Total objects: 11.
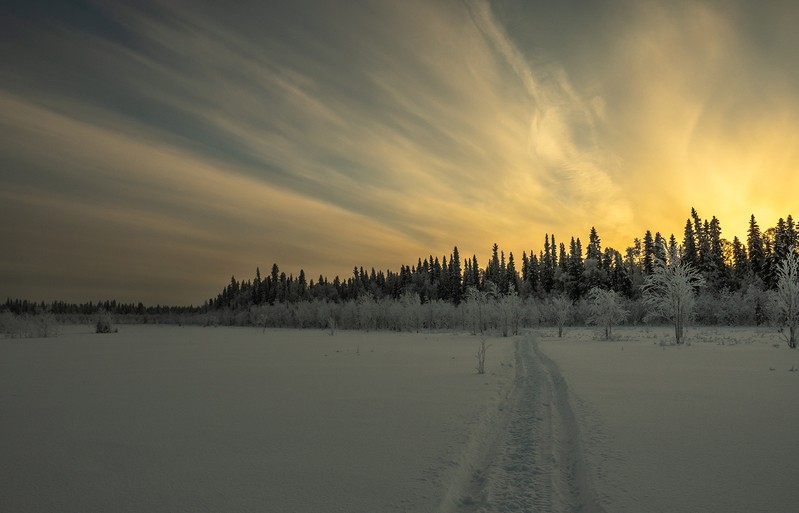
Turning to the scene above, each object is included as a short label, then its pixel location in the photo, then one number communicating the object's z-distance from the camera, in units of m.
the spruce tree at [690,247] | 80.00
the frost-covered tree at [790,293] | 26.09
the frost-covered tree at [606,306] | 39.94
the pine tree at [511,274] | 121.59
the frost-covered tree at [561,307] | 46.71
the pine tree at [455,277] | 122.39
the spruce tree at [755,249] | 74.00
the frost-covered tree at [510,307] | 49.66
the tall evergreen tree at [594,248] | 96.71
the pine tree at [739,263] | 74.10
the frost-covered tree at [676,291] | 32.58
